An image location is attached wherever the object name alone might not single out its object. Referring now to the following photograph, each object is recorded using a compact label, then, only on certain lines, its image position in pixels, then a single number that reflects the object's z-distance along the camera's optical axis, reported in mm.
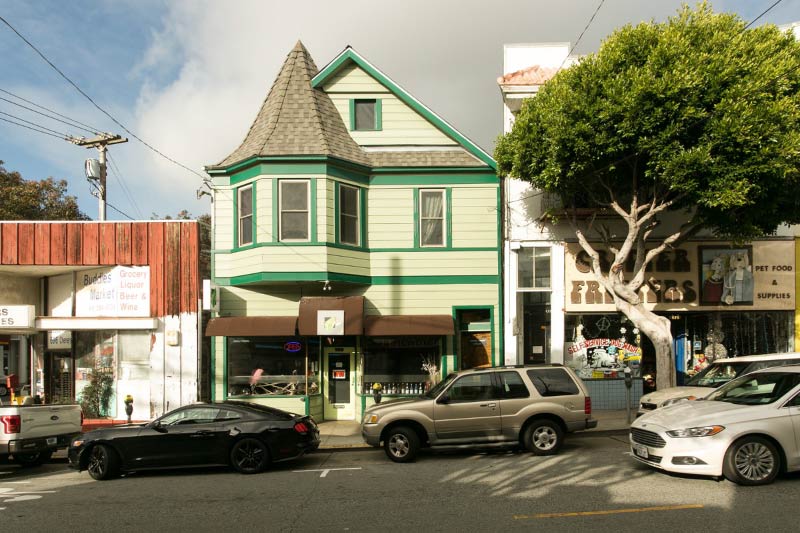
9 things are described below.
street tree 12164
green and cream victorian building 15938
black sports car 10570
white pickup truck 11234
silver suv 11109
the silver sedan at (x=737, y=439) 8203
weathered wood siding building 16250
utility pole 20938
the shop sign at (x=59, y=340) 17375
